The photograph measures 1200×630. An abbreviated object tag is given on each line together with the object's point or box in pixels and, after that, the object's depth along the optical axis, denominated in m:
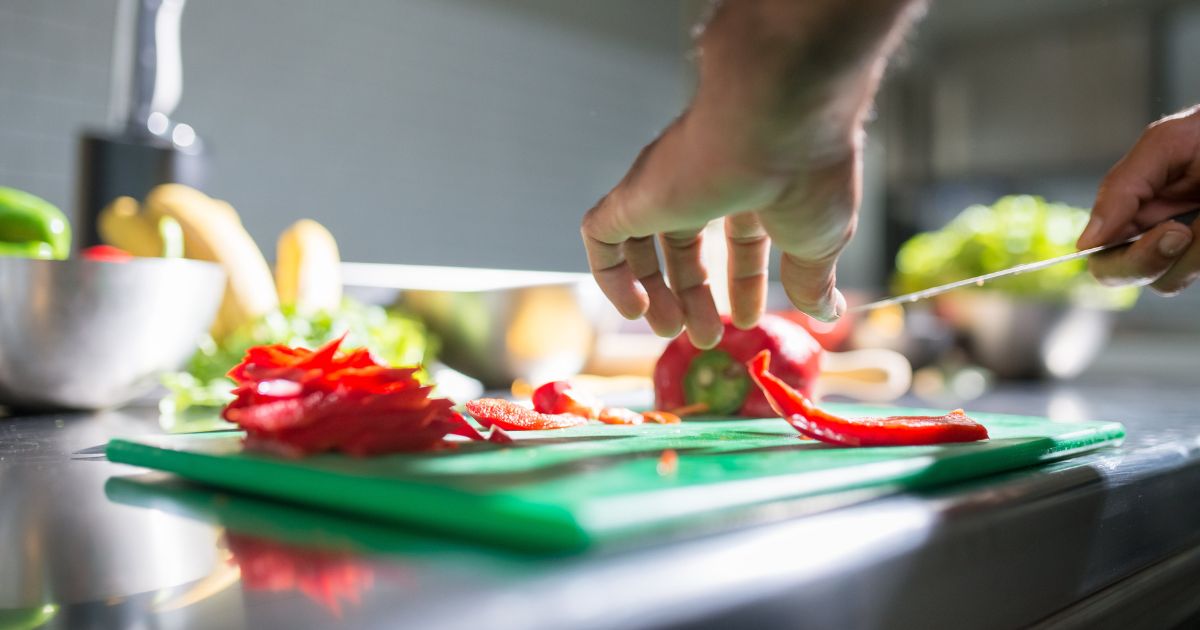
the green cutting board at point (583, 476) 0.40
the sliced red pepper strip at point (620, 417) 0.81
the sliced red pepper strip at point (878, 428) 0.65
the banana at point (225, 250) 1.44
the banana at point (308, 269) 1.50
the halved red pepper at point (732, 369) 0.96
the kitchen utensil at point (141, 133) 1.67
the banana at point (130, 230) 1.47
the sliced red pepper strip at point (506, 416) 0.74
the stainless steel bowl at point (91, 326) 1.02
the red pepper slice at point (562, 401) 0.85
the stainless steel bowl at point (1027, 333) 1.88
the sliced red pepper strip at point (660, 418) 0.83
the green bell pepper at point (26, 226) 1.22
